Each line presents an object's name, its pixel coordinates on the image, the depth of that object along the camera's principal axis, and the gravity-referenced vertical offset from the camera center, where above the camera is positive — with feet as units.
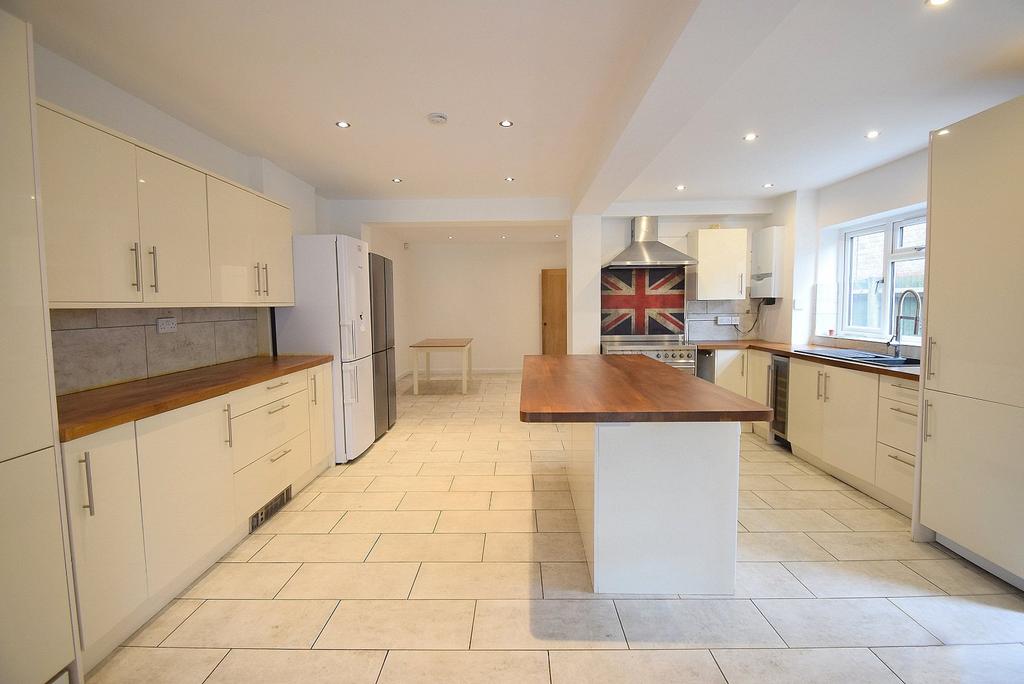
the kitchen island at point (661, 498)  6.02 -2.59
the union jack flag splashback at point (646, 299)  16.52 +0.53
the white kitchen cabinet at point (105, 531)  4.84 -2.50
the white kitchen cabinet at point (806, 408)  10.99 -2.55
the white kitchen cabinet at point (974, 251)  6.11 +0.87
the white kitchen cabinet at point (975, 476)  6.16 -2.56
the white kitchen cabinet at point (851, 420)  9.36 -2.49
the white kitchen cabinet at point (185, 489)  5.82 -2.52
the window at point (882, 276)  11.34 +0.98
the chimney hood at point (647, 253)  15.19 +2.17
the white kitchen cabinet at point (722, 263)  15.31 +1.75
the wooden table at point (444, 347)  20.07 -1.46
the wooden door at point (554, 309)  26.00 +0.33
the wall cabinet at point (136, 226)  5.62 +1.50
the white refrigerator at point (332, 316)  11.53 +0.04
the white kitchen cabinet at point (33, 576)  4.11 -2.54
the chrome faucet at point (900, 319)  10.73 -0.21
